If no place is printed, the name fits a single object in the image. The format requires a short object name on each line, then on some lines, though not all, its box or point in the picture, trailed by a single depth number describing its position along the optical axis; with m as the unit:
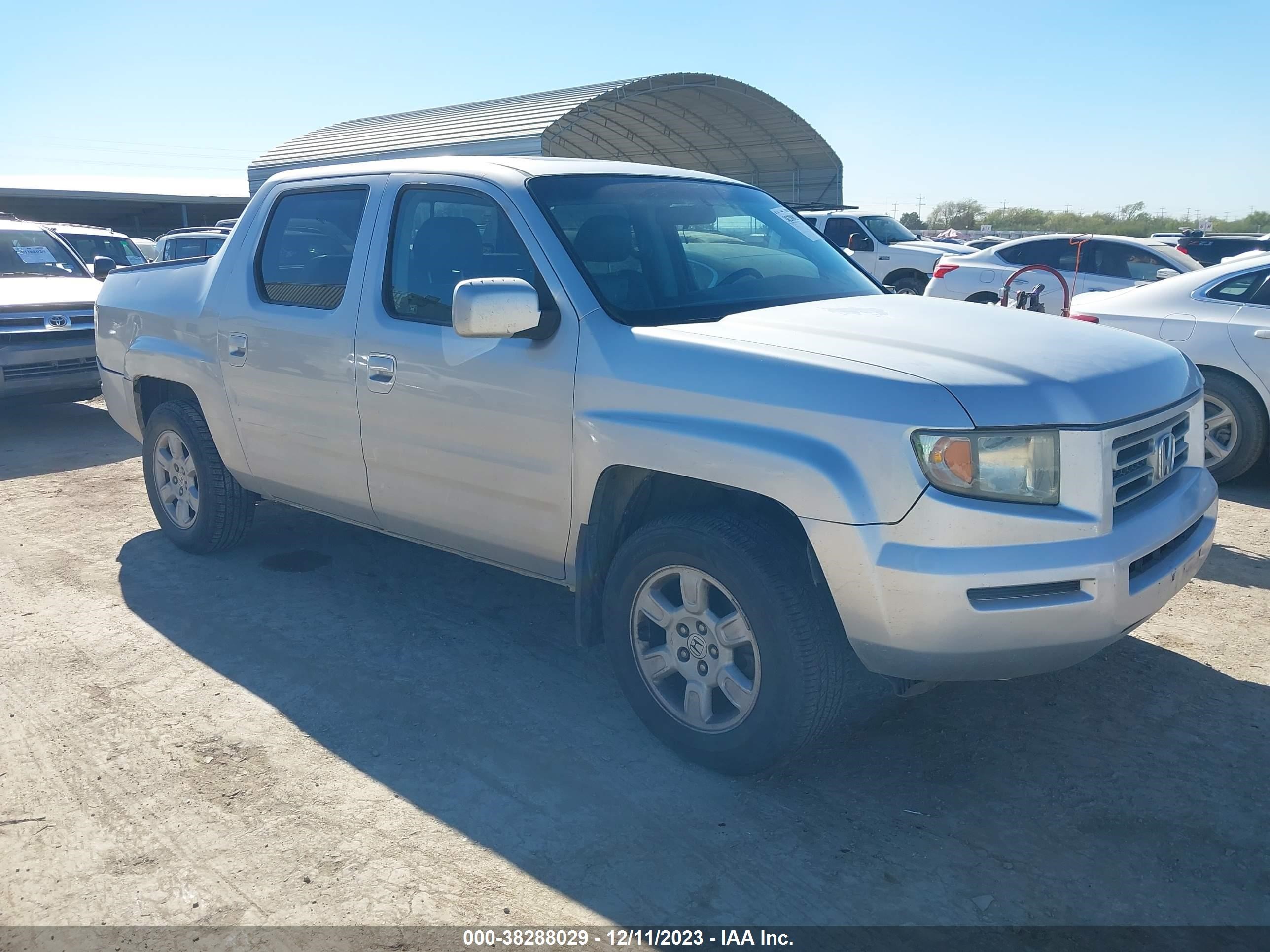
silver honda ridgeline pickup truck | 2.76
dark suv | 16.09
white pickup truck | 16.98
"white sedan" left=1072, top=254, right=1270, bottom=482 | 6.40
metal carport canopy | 24.41
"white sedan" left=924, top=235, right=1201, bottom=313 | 11.51
